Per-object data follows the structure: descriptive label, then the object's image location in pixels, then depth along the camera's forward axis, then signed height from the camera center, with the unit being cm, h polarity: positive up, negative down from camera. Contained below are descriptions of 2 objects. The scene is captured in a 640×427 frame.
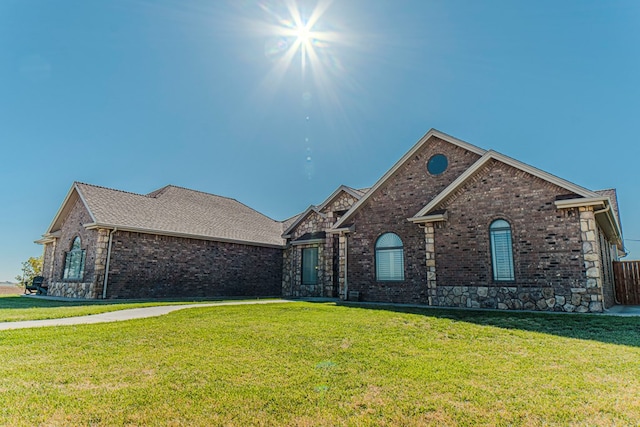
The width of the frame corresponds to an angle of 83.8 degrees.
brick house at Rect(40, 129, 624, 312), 1065 +130
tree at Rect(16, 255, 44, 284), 3243 +40
